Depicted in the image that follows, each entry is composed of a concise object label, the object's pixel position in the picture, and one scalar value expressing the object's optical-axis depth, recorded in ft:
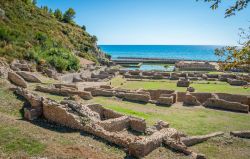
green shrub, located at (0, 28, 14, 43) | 129.52
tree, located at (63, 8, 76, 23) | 303.76
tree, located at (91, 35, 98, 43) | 278.99
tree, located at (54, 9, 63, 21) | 297.57
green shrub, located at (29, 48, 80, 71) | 129.43
